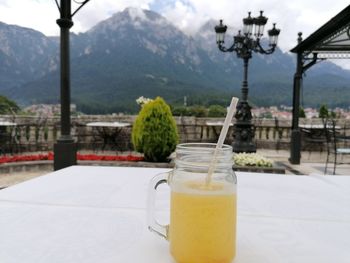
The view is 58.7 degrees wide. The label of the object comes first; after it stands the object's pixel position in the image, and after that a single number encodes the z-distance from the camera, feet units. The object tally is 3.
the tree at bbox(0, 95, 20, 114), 35.94
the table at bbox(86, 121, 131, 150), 27.14
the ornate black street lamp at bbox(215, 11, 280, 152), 18.98
